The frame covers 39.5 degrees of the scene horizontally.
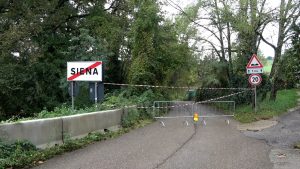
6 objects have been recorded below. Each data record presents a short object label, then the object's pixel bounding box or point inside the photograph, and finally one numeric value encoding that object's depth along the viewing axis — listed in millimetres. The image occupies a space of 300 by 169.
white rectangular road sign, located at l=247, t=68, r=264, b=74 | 19328
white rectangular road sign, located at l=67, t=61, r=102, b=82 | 13641
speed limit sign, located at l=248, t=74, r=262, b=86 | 19531
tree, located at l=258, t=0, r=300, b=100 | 20947
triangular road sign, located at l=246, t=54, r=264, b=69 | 19422
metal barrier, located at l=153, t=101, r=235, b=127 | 21266
